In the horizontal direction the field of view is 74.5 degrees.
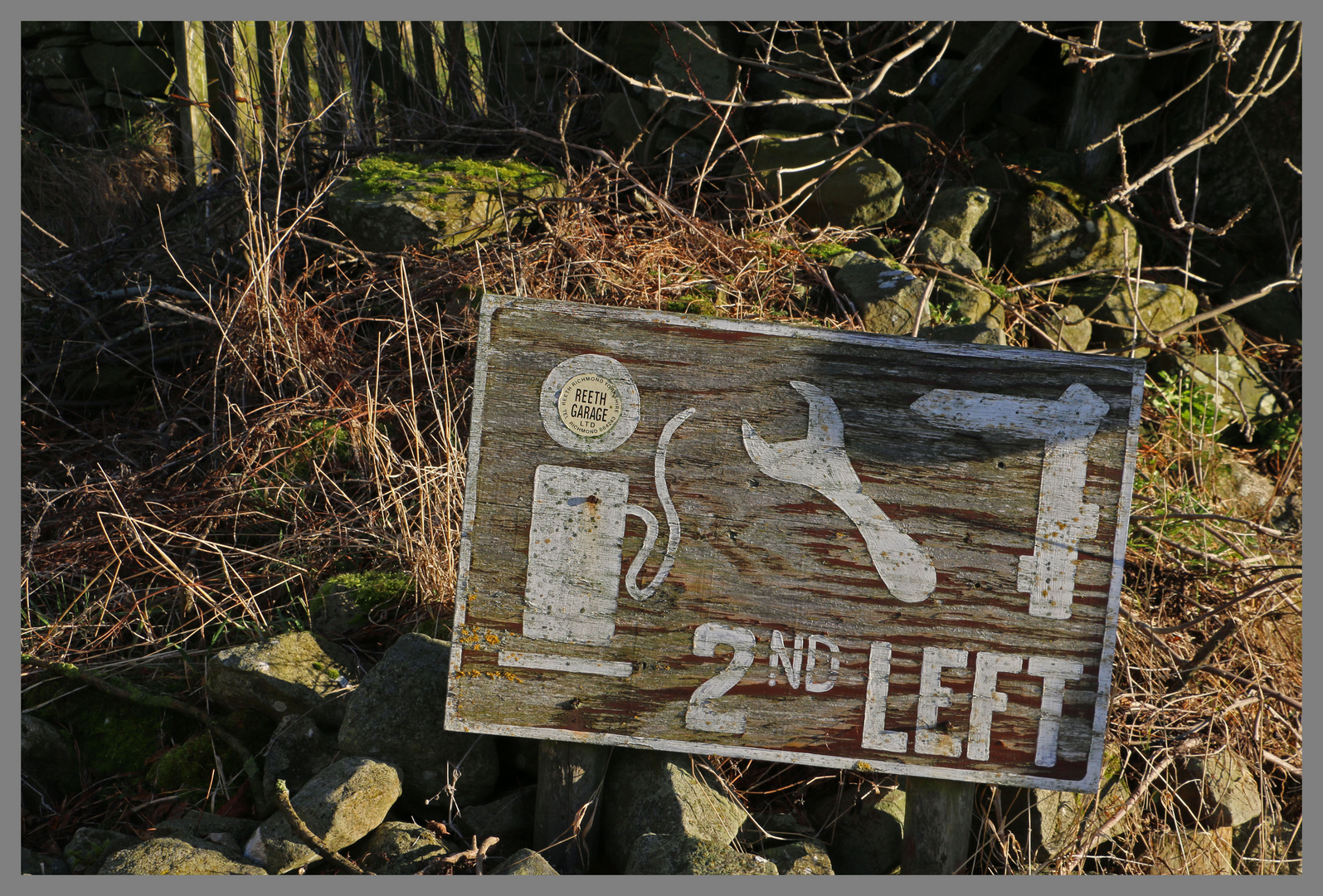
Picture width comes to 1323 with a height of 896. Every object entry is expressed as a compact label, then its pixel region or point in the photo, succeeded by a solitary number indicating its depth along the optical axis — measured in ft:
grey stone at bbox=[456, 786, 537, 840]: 7.23
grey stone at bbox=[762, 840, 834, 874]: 6.63
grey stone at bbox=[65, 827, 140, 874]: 6.75
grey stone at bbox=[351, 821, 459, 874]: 6.51
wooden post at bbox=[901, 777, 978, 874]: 6.84
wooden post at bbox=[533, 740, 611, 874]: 6.98
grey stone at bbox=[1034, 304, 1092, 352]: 13.25
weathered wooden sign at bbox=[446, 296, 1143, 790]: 6.46
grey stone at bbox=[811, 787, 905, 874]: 7.63
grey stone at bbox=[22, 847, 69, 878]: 6.65
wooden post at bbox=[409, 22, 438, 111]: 18.79
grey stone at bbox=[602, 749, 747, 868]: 6.82
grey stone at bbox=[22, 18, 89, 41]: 24.30
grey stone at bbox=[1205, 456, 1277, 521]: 12.29
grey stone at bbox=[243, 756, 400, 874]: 6.40
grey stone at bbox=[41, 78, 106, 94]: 24.07
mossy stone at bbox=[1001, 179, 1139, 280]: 14.33
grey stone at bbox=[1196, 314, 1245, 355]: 13.89
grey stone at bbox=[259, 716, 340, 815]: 7.31
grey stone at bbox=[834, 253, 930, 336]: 12.26
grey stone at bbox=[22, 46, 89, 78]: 24.12
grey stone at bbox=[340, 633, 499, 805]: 7.27
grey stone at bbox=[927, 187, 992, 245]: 14.25
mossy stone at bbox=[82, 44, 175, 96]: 23.47
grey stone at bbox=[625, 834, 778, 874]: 6.13
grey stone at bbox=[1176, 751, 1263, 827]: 8.33
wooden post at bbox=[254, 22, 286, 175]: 16.48
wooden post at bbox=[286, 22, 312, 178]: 15.74
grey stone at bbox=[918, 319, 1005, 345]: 11.59
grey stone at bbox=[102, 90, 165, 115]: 23.23
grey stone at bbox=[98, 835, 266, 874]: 6.10
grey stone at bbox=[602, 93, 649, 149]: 15.96
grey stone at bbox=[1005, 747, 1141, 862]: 7.53
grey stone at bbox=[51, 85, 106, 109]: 23.93
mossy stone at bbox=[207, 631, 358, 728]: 7.64
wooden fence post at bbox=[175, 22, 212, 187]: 19.34
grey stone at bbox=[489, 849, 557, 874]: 6.16
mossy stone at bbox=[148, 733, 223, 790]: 7.72
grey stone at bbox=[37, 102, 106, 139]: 23.86
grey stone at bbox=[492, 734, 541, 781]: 7.79
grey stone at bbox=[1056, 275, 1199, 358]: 13.53
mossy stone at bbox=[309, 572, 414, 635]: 8.98
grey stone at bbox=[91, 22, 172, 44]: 23.27
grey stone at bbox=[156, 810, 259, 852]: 6.74
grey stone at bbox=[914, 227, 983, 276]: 13.85
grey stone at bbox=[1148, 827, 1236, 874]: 7.98
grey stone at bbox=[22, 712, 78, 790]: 7.84
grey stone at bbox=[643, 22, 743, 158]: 15.52
